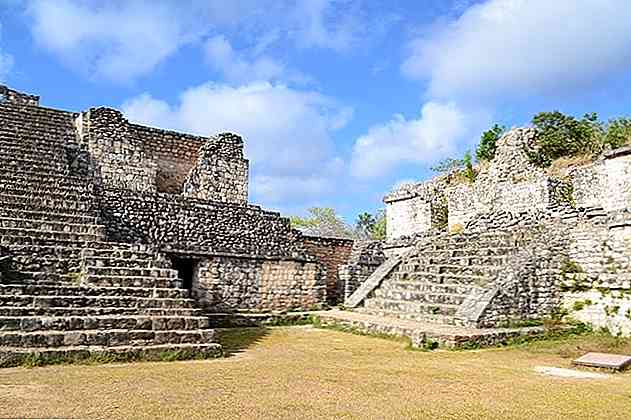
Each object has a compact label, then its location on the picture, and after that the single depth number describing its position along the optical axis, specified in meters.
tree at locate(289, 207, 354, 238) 50.58
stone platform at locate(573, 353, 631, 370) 7.87
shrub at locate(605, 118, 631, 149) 22.17
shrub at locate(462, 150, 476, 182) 23.59
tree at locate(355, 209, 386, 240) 44.88
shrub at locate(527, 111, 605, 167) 23.31
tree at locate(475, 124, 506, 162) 26.00
